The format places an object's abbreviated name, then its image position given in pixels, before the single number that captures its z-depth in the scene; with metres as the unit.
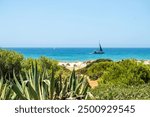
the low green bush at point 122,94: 5.66
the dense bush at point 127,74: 9.57
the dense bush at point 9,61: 12.16
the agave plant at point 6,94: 5.02
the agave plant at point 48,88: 4.70
